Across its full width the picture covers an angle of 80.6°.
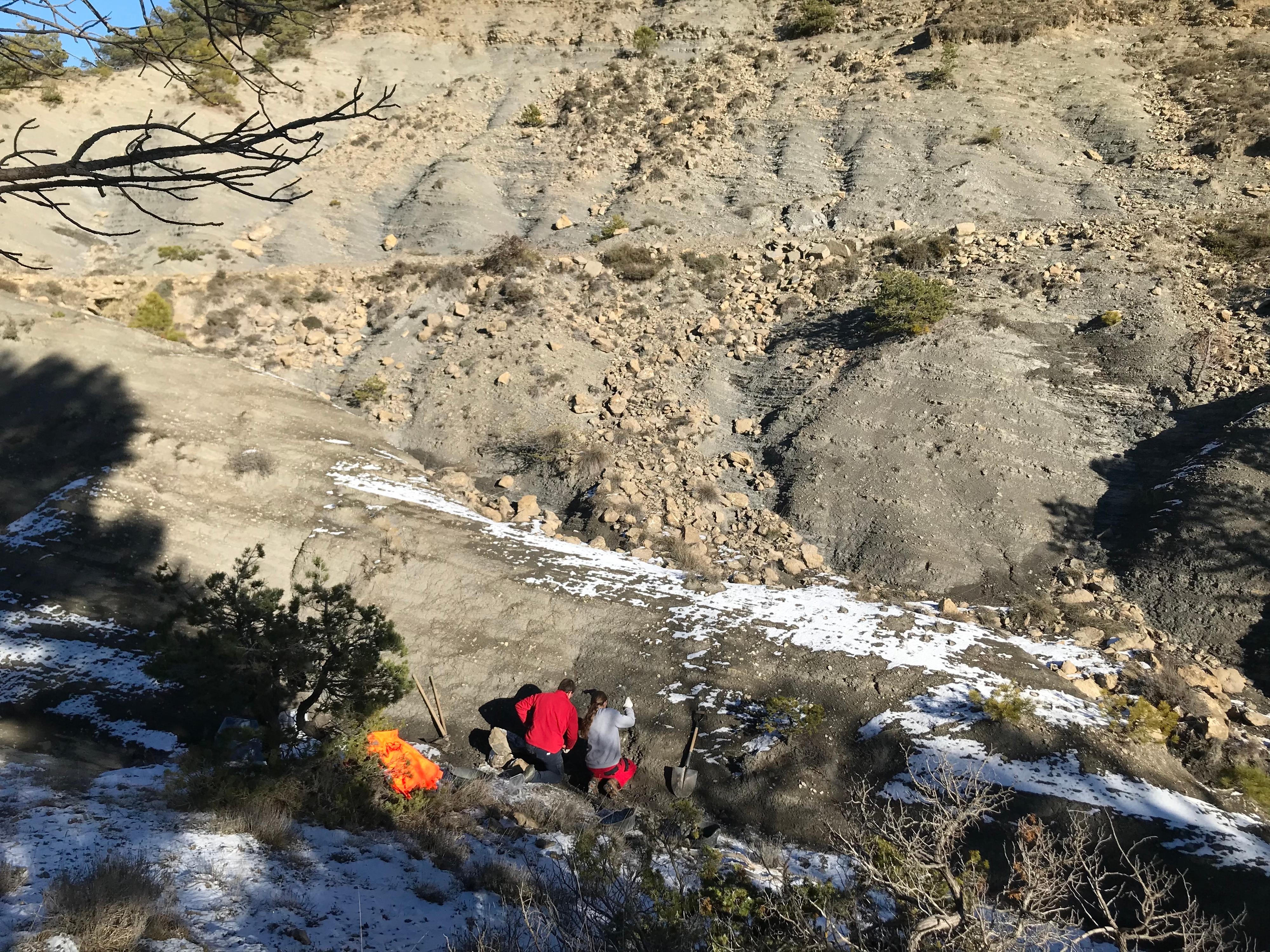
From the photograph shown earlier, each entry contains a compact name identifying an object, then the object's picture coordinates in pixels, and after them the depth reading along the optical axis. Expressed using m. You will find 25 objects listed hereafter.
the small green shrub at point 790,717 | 8.02
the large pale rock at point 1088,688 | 8.44
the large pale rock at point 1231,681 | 9.05
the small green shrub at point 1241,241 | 14.74
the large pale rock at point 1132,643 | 9.51
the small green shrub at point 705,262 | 18.25
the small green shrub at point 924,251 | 17.20
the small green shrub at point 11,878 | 3.90
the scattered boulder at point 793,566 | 11.56
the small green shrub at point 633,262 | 18.16
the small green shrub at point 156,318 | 16.53
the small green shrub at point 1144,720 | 7.70
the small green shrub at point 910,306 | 14.87
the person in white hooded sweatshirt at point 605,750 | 7.54
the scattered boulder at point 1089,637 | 9.61
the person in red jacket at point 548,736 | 7.77
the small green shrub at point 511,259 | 18.45
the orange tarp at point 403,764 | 6.32
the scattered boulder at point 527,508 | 12.43
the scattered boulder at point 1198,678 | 8.91
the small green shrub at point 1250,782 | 7.12
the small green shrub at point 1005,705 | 7.79
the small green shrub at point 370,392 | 15.62
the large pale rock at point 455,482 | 13.18
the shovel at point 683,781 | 7.62
